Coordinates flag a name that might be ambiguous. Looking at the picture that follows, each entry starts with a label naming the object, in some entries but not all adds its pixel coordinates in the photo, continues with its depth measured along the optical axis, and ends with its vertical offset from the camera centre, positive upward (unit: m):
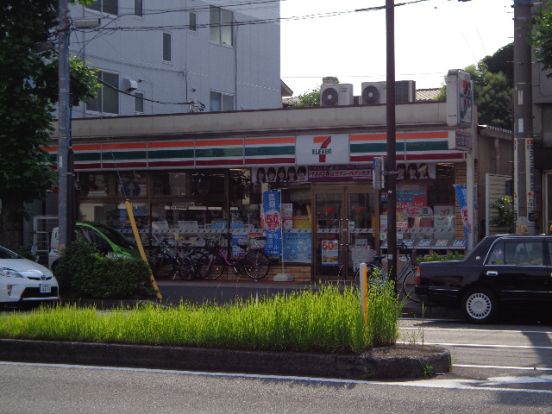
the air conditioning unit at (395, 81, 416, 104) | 25.32 +4.13
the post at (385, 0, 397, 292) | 17.30 +1.87
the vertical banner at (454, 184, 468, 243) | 20.44 +0.65
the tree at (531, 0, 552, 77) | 14.95 +3.49
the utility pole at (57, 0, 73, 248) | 18.44 +2.02
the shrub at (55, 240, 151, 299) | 17.94 -0.94
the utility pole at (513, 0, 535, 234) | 16.42 +2.02
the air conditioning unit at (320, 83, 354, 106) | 24.34 +3.87
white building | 30.47 +6.95
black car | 14.78 -0.87
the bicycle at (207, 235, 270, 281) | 22.48 -0.88
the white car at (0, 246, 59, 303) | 16.17 -1.00
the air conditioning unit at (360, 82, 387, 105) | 23.91 +3.84
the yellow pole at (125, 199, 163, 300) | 18.38 -0.44
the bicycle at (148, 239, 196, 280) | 23.06 -0.87
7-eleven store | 21.05 +1.35
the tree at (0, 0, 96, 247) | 18.75 +2.89
